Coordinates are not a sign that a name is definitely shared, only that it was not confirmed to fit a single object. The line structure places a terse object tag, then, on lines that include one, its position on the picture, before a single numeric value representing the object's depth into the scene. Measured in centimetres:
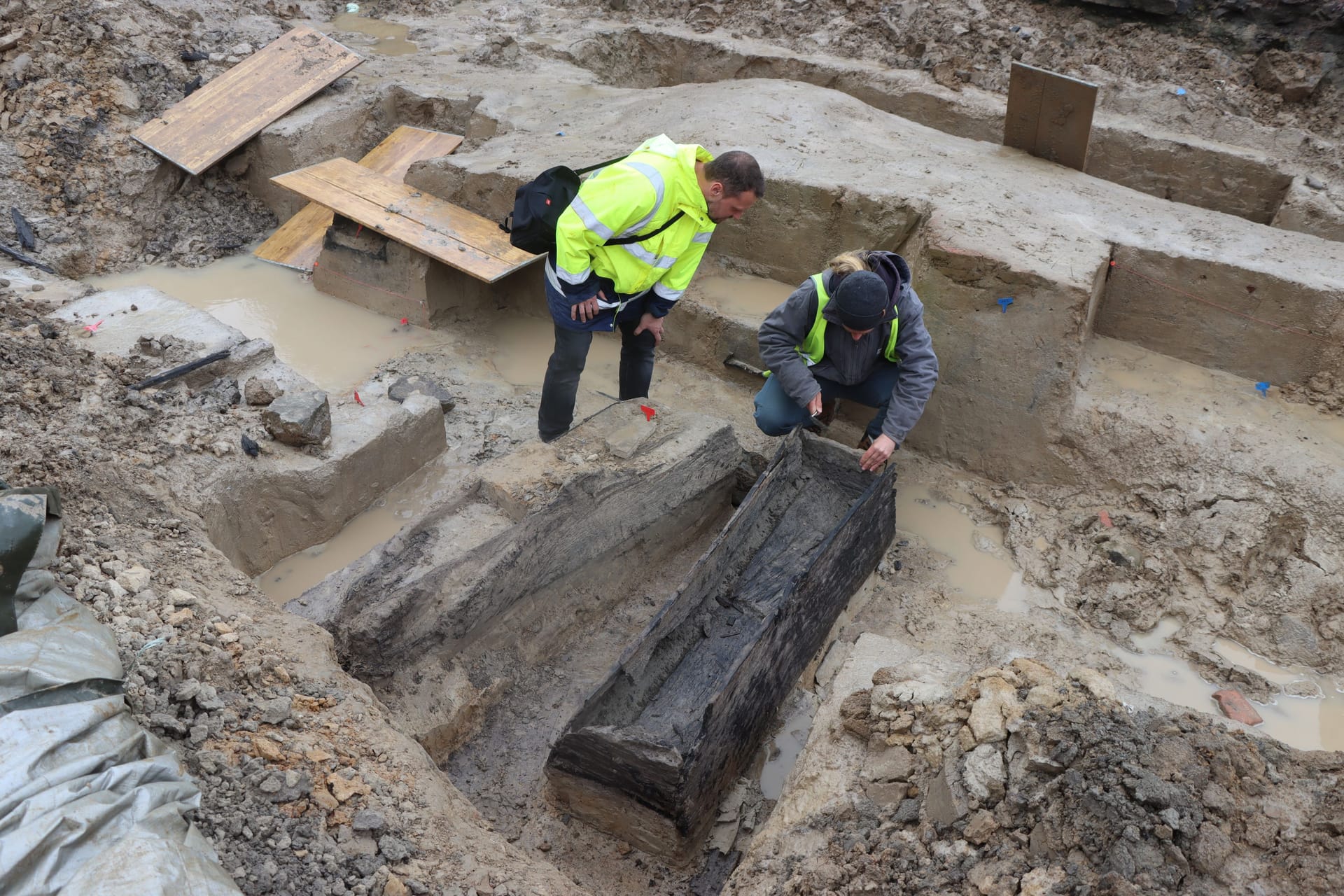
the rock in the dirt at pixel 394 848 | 245
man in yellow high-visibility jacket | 387
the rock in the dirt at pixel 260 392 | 431
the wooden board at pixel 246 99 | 683
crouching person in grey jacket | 404
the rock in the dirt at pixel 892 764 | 267
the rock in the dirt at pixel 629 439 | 428
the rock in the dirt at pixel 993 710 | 254
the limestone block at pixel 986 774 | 241
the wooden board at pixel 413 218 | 569
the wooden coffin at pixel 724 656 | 298
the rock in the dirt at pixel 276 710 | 270
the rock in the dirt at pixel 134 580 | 296
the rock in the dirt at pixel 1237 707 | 373
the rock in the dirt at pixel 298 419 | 415
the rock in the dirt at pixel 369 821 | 249
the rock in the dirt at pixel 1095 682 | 257
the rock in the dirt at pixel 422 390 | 521
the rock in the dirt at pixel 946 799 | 243
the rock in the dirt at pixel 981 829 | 234
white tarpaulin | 188
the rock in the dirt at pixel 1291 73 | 705
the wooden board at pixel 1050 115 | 562
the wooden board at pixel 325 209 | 659
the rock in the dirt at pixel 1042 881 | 218
